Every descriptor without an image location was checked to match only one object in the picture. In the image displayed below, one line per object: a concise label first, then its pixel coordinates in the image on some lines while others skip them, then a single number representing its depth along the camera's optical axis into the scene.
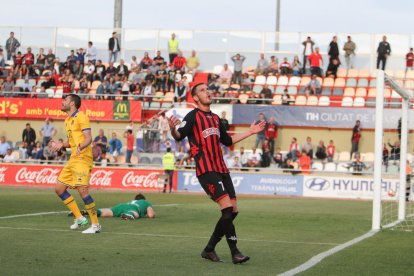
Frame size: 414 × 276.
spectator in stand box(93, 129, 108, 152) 38.23
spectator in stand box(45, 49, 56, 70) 44.50
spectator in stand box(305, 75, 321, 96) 41.09
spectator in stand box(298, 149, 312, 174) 36.34
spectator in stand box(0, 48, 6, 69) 45.03
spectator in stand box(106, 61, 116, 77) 42.68
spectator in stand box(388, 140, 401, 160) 30.47
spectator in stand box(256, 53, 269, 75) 43.38
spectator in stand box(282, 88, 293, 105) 40.53
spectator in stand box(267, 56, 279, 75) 43.38
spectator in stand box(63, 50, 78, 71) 43.94
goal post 17.09
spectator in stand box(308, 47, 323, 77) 42.34
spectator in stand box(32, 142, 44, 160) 38.75
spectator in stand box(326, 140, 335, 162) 37.88
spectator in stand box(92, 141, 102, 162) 37.69
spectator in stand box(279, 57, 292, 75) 42.91
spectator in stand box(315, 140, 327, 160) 37.75
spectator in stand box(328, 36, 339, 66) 42.12
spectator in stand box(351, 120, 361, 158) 38.22
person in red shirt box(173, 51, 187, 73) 42.75
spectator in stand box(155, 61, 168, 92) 41.75
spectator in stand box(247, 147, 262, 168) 37.34
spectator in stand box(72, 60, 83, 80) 43.78
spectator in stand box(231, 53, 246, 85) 42.41
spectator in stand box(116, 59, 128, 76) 43.09
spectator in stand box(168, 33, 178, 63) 44.38
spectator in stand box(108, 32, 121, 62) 44.75
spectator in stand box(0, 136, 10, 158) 39.31
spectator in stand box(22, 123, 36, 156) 39.76
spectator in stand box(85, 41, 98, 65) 44.66
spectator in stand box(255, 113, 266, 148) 38.75
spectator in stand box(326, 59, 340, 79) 42.50
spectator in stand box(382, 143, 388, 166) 29.88
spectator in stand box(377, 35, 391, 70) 41.84
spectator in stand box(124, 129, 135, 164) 38.19
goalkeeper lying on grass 17.12
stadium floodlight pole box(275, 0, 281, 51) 52.74
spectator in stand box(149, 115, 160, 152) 39.25
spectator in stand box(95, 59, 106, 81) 43.34
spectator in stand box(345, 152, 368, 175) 36.19
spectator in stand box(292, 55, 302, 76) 43.09
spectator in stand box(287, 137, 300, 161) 37.62
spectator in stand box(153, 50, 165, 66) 42.31
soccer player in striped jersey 10.66
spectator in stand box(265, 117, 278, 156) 38.38
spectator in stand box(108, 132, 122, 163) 38.75
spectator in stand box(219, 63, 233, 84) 42.28
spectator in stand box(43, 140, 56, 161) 38.50
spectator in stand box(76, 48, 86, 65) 44.06
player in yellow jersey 14.00
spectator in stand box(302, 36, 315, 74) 43.44
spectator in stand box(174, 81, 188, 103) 40.31
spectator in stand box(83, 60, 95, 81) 43.23
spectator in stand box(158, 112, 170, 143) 39.12
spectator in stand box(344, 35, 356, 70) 42.94
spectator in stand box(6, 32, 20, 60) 45.41
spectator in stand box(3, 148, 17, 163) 38.62
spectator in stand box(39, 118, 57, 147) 39.64
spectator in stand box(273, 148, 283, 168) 37.28
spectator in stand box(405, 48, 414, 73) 41.91
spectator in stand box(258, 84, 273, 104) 40.41
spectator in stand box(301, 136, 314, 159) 37.62
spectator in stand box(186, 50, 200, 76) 43.78
